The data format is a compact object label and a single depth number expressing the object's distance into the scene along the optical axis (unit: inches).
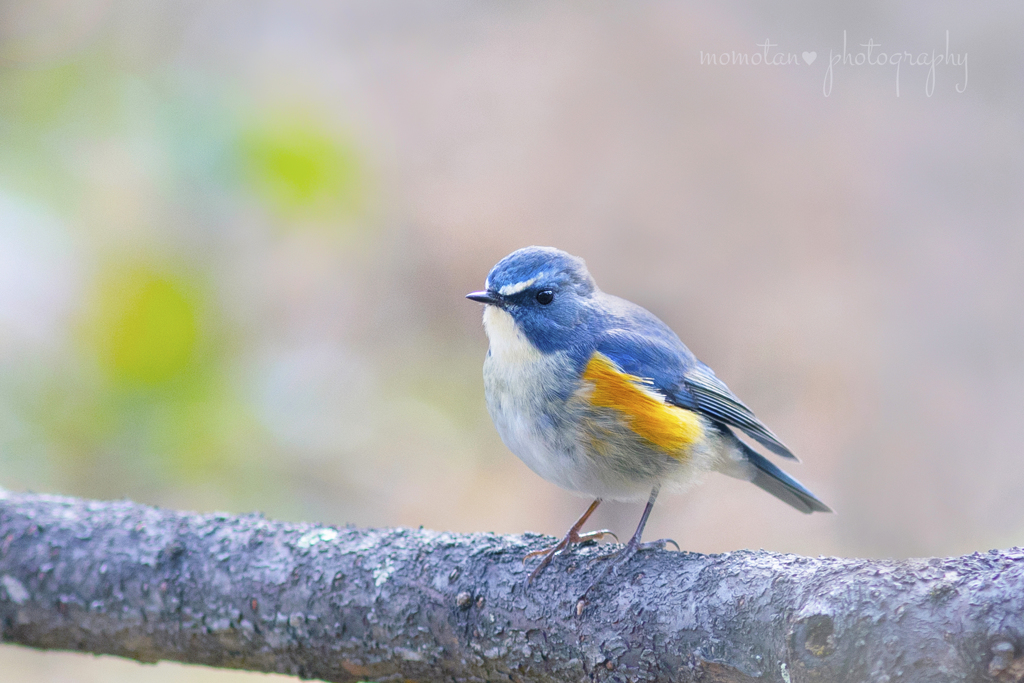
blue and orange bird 172.2
